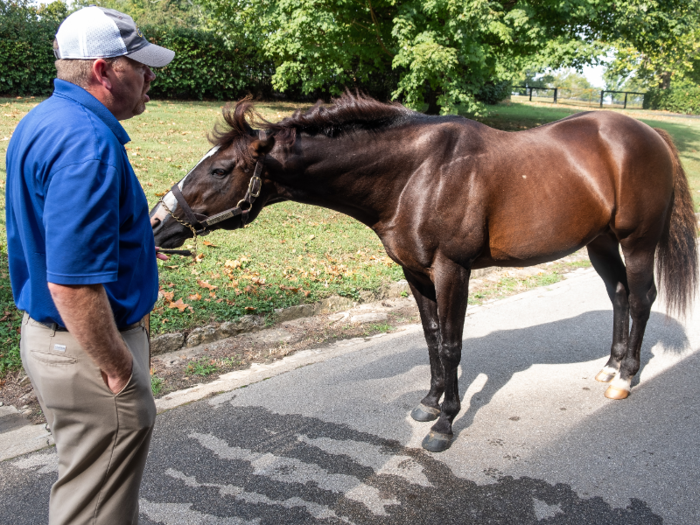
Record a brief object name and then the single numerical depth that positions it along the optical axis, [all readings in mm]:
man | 1553
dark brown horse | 3086
